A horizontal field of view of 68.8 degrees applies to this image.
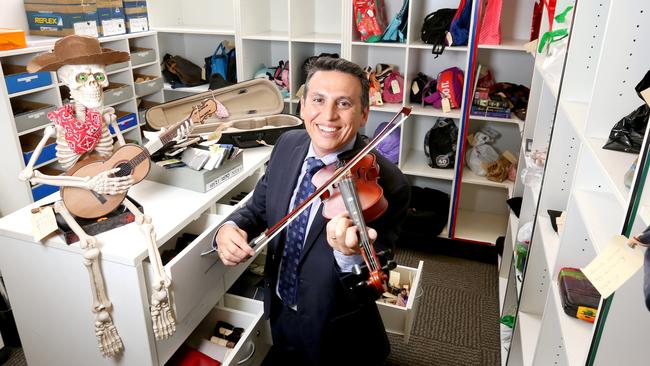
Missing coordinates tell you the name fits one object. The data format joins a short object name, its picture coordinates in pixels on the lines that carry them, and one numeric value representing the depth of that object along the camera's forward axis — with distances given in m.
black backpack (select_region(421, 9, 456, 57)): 2.79
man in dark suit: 1.32
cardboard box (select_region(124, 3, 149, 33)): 3.40
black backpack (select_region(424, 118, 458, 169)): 3.10
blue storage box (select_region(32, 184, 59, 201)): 2.84
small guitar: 1.42
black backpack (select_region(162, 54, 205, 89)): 3.81
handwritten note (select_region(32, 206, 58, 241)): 1.39
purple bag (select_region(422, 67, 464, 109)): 2.95
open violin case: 2.29
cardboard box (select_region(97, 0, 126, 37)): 3.17
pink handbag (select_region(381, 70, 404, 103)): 3.09
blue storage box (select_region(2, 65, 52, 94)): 2.61
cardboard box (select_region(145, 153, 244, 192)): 1.76
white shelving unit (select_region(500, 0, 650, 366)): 0.94
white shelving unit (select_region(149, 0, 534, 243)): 2.97
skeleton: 1.38
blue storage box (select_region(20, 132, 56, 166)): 2.85
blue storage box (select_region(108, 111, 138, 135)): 3.44
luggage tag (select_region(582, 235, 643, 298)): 0.79
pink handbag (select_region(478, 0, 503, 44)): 2.68
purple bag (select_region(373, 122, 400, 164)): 3.17
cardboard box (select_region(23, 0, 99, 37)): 3.00
